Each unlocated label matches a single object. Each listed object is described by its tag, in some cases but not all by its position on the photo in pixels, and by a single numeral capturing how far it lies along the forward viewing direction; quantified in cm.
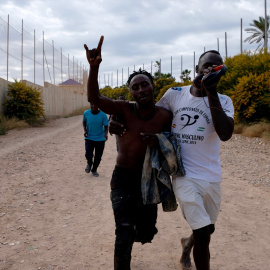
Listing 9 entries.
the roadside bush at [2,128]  1534
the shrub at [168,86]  3419
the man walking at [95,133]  735
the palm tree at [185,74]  6549
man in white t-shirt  258
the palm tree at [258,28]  4581
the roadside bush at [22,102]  1838
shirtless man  278
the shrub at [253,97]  1304
